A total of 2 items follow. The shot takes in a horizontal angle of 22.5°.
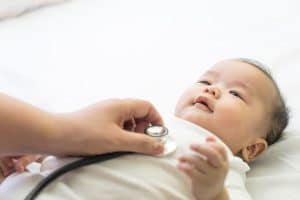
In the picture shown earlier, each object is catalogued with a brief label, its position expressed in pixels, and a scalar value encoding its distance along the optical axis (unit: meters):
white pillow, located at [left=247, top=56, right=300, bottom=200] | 1.10
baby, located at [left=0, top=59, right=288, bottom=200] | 1.12
